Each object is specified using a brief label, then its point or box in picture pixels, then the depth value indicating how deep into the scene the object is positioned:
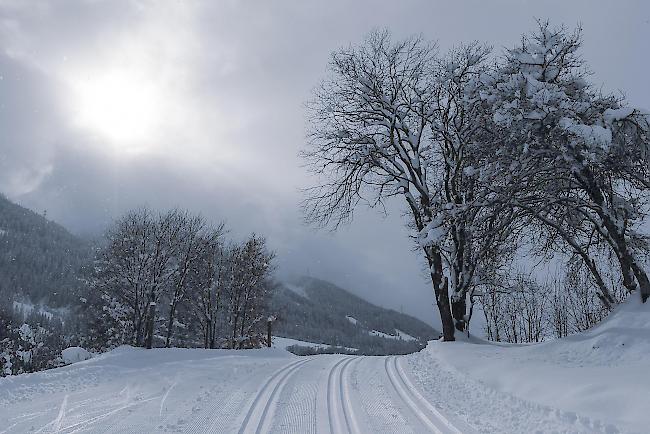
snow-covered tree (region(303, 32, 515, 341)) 16.98
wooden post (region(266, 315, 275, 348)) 40.16
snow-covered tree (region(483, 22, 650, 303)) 10.78
